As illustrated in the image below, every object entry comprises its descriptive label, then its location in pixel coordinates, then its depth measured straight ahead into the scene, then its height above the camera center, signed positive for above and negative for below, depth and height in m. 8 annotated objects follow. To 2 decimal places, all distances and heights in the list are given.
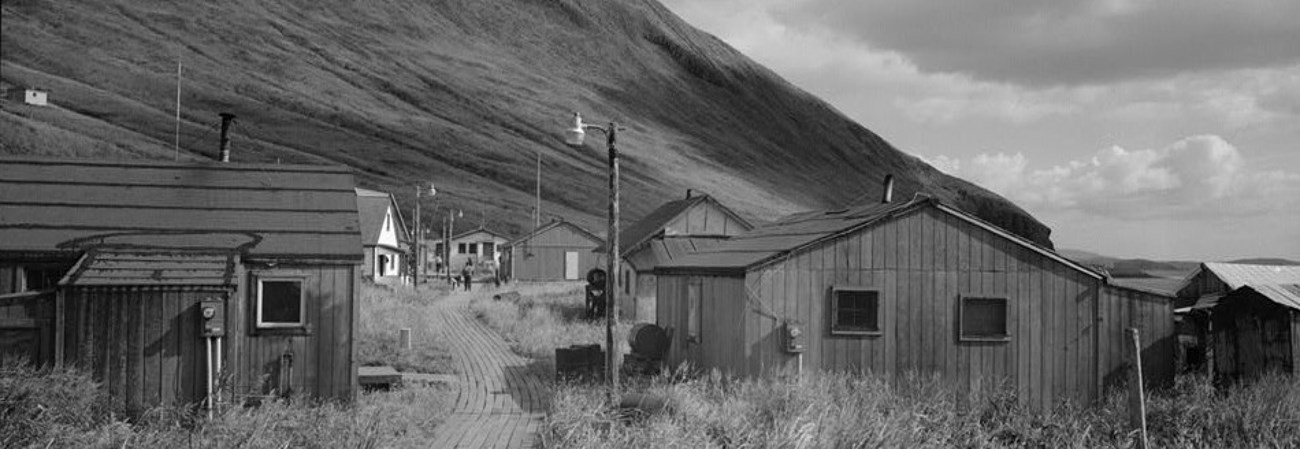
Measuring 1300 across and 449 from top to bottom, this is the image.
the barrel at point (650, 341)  23.75 -1.23
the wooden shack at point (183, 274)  15.90 +0.00
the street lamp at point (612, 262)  18.39 +0.29
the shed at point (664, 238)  41.03 +1.54
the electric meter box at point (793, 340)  18.56 -0.92
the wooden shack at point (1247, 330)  20.16 -0.78
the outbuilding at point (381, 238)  66.69 +2.25
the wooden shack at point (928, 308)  18.98 -0.41
